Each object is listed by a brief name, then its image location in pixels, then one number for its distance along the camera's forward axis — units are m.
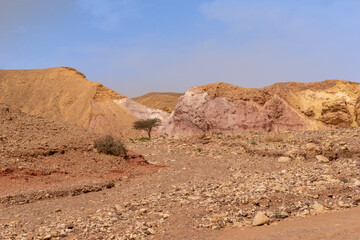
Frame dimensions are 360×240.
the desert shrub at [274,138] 15.59
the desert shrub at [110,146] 12.94
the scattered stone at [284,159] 11.86
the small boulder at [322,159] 11.16
